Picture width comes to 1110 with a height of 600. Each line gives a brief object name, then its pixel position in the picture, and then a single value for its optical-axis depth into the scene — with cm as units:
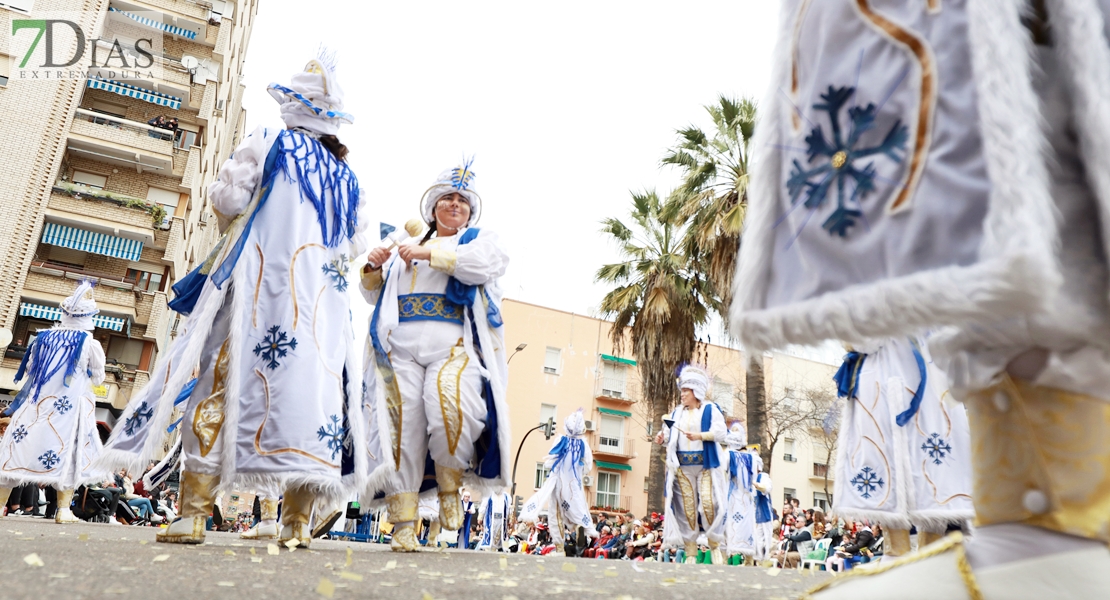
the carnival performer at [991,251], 115
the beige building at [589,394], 3616
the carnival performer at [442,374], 457
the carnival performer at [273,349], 360
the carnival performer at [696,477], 885
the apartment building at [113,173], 2528
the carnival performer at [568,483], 1380
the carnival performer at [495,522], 1897
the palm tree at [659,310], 1836
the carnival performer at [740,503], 1055
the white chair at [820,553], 1269
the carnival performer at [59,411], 790
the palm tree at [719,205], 1562
